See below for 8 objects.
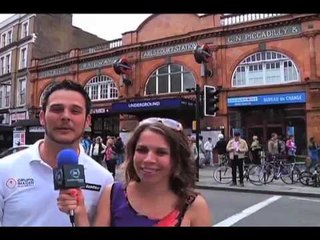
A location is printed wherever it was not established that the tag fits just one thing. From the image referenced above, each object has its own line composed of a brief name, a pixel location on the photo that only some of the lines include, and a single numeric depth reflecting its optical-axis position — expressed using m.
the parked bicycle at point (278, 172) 10.21
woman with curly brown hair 1.47
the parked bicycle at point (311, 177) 9.67
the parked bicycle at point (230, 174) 10.32
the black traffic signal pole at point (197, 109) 10.82
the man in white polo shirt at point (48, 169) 1.49
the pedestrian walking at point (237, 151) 9.60
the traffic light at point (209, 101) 10.05
